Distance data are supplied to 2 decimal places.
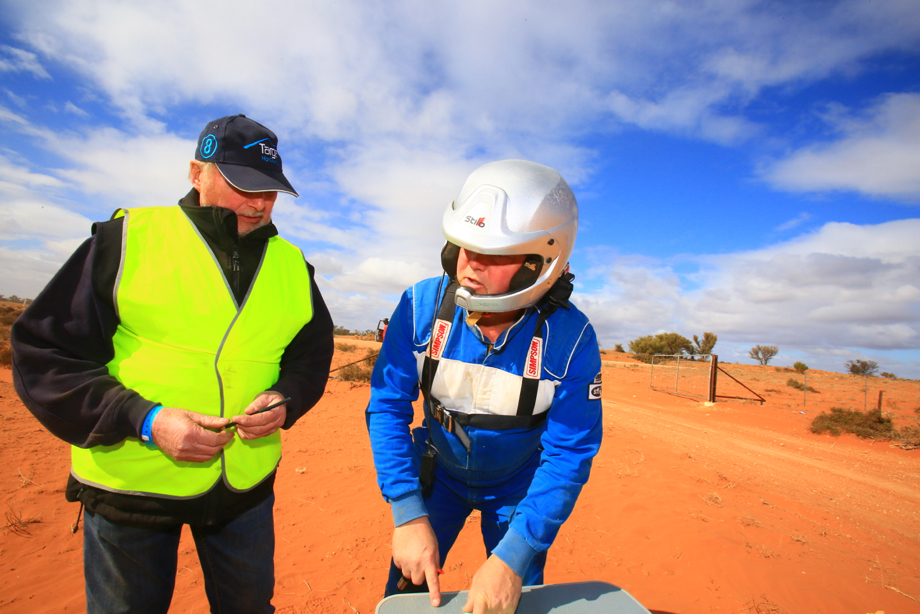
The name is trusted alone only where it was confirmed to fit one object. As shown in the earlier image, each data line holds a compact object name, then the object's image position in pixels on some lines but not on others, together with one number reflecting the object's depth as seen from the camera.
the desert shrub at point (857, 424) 11.70
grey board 1.33
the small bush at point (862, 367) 35.31
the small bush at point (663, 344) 42.16
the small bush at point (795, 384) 23.29
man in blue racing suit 1.66
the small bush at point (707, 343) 40.31
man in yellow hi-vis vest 1.58
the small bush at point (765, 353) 44.59
